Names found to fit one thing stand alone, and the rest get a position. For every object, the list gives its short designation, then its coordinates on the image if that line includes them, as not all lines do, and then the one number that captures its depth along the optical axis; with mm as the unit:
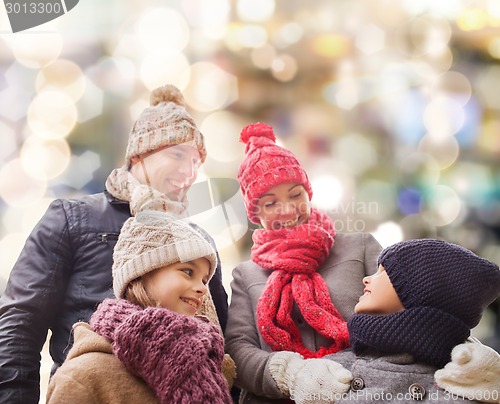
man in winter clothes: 1188
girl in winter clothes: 1015
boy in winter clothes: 1104
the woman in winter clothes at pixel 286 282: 1255
